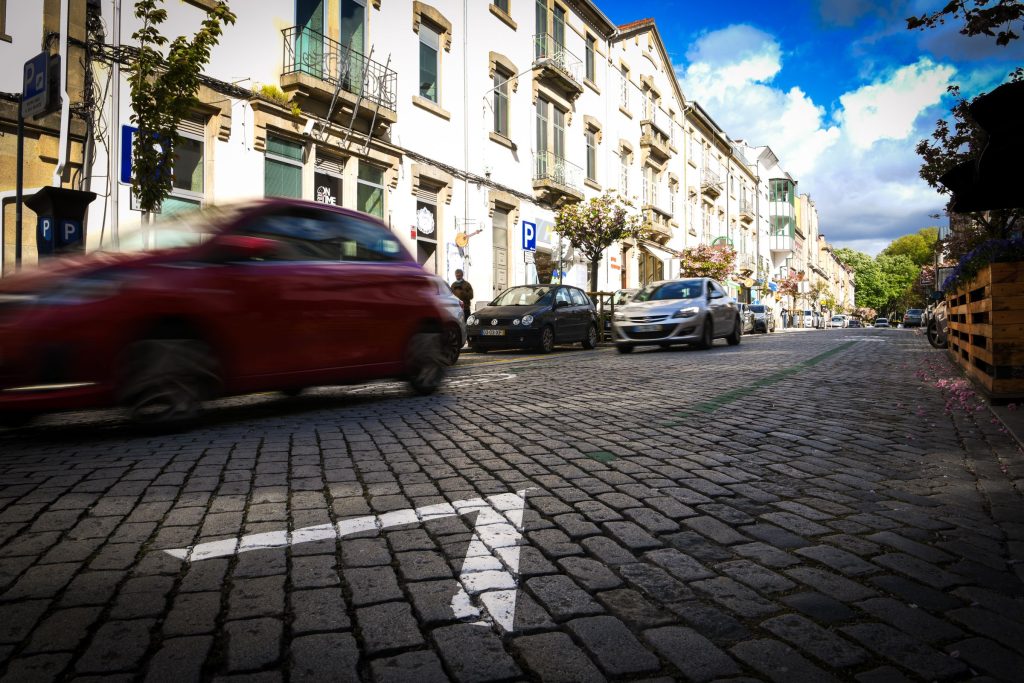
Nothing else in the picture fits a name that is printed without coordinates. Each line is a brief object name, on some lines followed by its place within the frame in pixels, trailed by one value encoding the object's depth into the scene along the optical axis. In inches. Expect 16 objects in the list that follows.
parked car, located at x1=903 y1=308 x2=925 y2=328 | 2719.0
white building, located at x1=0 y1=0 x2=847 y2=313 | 496.4
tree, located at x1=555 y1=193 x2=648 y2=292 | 927.0
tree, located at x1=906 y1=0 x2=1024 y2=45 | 150.4
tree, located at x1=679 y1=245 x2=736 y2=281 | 1419.8
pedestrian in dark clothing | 654.5
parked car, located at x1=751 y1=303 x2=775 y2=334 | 1470.2
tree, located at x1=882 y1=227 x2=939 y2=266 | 4217.5
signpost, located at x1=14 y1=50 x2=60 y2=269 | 327.6
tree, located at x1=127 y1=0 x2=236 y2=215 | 398.6
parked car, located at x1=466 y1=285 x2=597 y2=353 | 600.4
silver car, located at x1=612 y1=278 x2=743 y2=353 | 597.0
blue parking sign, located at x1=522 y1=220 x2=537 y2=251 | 844.6
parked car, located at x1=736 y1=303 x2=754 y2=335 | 1302.7
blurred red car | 183.9
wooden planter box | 259.9
